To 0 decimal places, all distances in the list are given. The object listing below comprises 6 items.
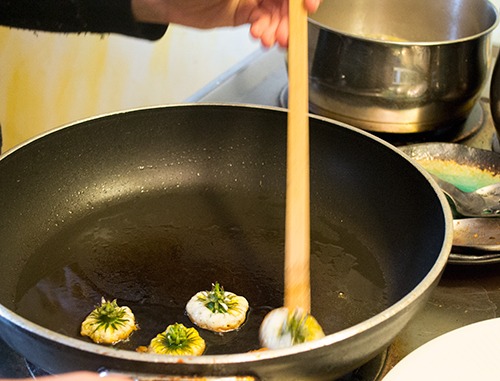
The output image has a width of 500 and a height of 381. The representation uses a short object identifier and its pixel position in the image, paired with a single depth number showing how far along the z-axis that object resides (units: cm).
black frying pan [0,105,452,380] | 76
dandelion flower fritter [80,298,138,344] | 70
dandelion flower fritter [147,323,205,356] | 67
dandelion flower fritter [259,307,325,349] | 62
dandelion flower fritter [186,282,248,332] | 72
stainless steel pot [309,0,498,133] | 98
